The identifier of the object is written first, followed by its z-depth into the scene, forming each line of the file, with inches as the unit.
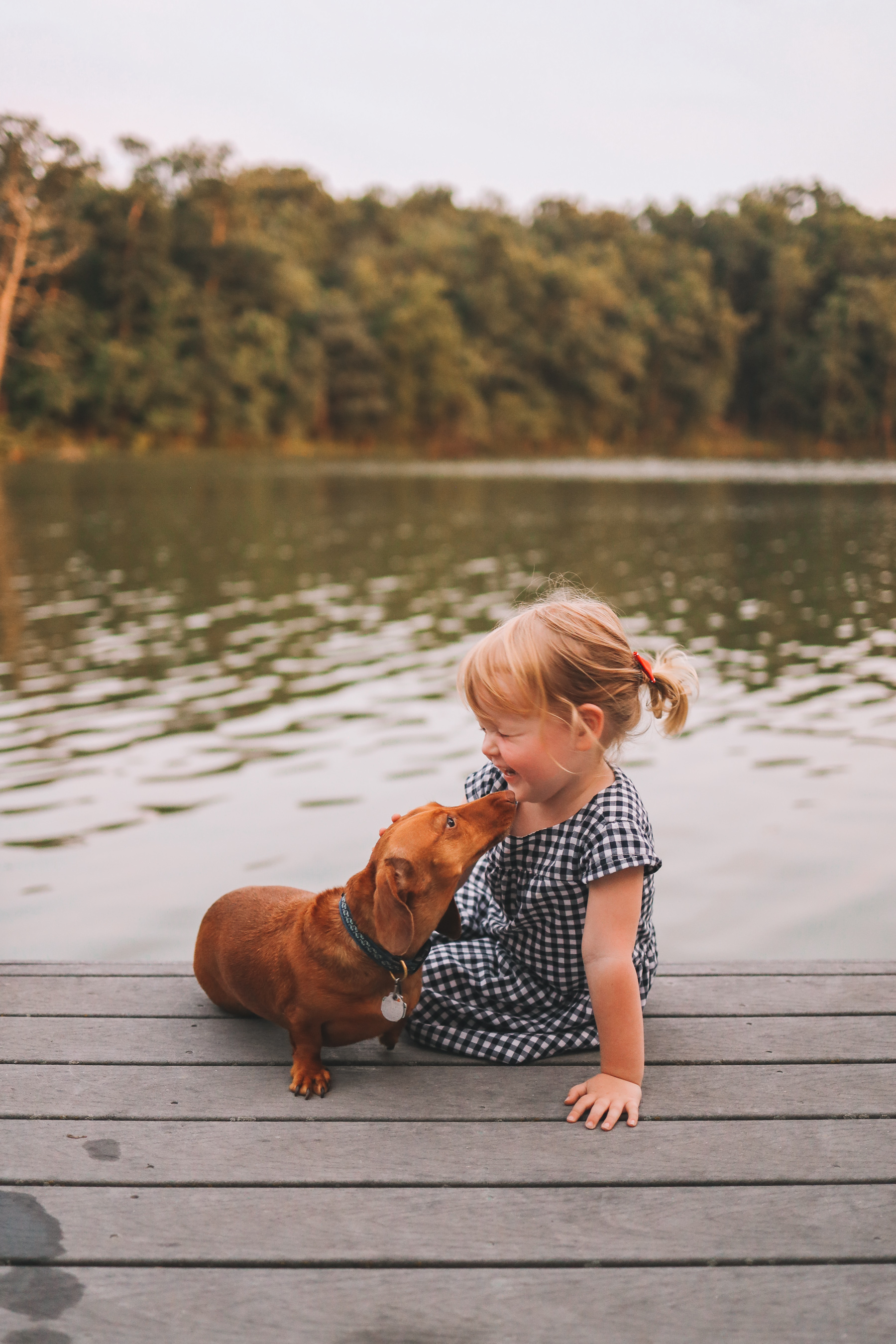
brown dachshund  93.4
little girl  95.9
